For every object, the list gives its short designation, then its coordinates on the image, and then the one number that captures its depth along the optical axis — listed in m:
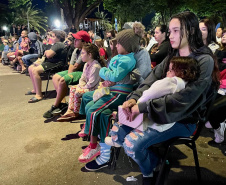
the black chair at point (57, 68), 5.50
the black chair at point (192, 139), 1.91
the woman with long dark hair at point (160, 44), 3.94
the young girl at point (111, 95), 2.51
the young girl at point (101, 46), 5.09
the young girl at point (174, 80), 1.73
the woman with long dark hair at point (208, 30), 3.21
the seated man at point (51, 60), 5.24
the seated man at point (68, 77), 4.18
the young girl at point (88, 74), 3.51
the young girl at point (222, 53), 3.19
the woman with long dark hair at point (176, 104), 1.74
